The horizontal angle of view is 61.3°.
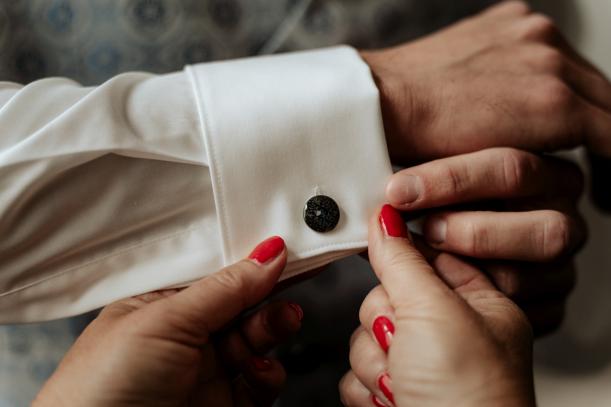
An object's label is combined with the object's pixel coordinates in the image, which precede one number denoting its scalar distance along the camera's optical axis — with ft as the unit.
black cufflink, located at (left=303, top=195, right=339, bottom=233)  1.66
